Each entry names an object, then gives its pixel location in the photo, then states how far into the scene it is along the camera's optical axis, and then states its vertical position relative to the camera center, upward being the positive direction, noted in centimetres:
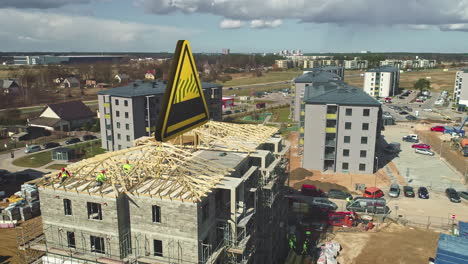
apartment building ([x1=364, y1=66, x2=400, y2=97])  16900 -602
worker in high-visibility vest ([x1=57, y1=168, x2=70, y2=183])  2734 -835
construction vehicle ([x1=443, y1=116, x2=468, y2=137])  9838 -1774
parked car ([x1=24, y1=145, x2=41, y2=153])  8481 -1968
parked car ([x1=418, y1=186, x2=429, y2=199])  5897 -2099
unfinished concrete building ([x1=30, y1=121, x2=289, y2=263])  2511 -1075
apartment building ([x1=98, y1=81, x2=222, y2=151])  7900 -1016
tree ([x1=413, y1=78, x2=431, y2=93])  19188 -890
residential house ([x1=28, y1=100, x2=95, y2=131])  10420 -1505
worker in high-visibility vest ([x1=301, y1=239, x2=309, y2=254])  4238 -2184
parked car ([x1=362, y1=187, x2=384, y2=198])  5825 -2071
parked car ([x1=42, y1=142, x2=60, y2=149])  8919 -1968
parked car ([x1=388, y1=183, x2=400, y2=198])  5922 -2085
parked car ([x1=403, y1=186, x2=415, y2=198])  5942 -2090
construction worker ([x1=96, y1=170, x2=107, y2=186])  2647 -835
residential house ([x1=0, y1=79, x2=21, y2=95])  15745 -844
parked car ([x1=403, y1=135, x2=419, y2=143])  9519 -1905
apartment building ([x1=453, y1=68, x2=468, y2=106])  14400 -759
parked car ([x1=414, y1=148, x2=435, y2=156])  8302 -1968
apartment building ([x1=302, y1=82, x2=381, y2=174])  6862 -1252
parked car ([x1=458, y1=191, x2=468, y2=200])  5890 -2128
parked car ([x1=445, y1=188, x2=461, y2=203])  5741 -2108
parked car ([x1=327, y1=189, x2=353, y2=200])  5884 -2121
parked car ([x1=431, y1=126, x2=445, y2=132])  10588 -1801
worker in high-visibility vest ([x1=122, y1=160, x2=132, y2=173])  2826 -801
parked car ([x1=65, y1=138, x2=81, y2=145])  9248 -1945
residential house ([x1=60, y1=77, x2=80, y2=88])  19400 -832
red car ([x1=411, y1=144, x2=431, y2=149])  8672 -1913
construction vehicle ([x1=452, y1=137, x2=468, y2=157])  8318 -1901
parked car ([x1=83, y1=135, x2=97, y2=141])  9679 -1908
